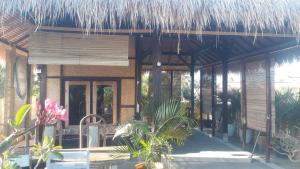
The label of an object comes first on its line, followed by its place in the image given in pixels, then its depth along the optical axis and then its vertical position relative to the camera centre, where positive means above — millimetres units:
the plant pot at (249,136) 5670 -1219
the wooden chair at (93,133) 3440 -694
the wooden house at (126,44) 3173 +826
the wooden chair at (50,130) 4164 -765
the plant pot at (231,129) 6647 -1223
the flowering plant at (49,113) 1901 -212
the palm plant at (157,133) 3247 -672
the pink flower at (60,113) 1944 -217
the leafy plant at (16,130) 1853 -350
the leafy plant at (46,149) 2104 -573
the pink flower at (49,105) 1922 -144
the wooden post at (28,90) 5686 -60
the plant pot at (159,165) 3282 -1122
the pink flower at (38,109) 1923 -176
